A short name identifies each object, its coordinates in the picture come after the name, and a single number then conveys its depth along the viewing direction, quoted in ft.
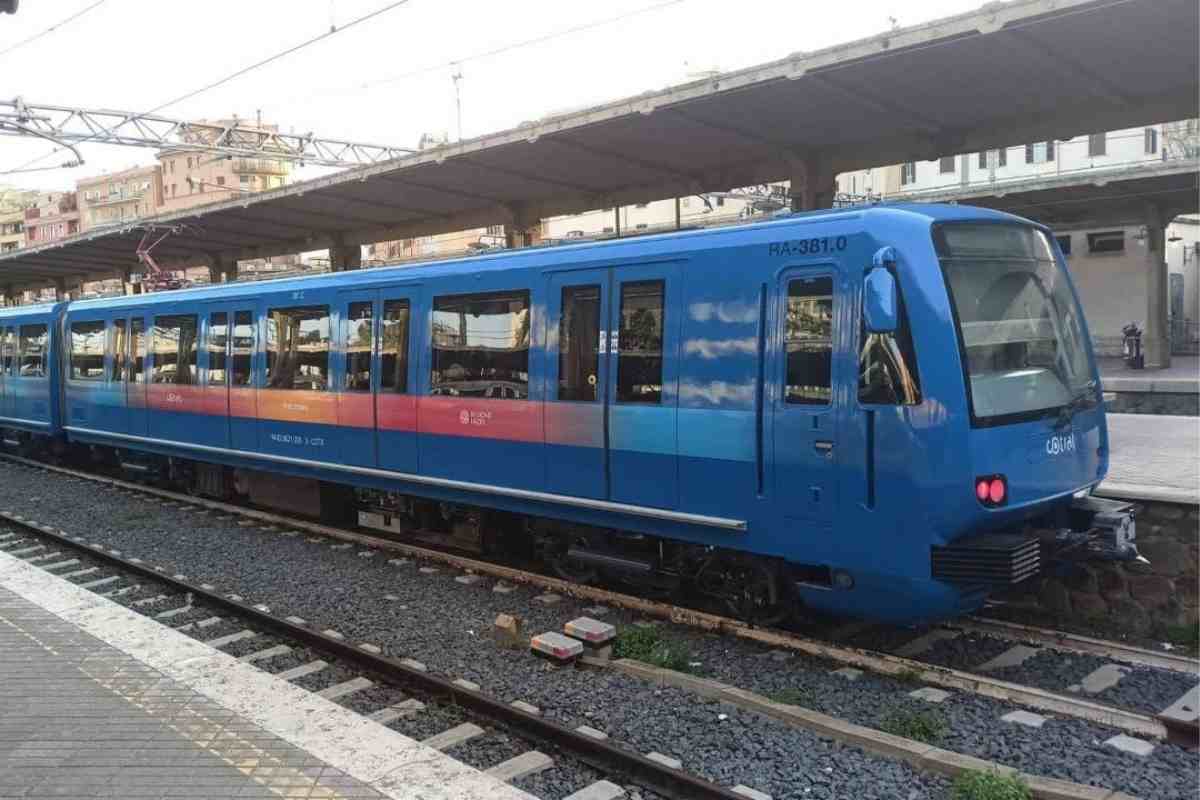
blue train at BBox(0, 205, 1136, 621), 19.60
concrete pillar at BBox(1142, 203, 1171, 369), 91.45
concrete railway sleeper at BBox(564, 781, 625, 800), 15.80
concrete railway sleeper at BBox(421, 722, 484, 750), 18.04
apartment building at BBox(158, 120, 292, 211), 275.18
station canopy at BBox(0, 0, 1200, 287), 29.66
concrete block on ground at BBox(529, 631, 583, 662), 21.62
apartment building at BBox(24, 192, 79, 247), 338.75
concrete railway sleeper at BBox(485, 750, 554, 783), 16.67
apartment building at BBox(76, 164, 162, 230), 320.91
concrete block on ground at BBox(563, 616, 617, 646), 22.17
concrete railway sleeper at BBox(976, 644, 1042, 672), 21.63
